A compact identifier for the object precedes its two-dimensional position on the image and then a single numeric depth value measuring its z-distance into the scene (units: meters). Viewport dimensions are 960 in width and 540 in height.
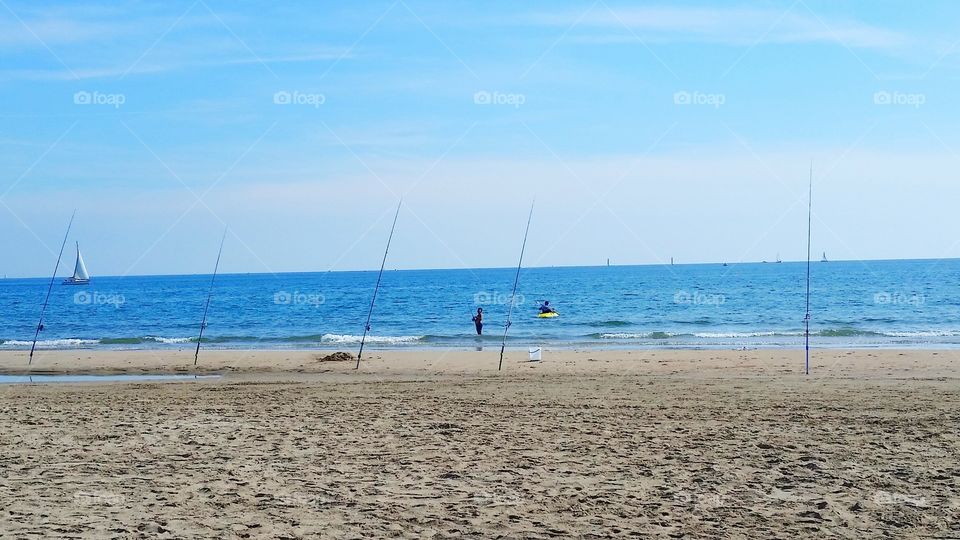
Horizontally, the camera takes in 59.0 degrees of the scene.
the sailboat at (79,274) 109.19
